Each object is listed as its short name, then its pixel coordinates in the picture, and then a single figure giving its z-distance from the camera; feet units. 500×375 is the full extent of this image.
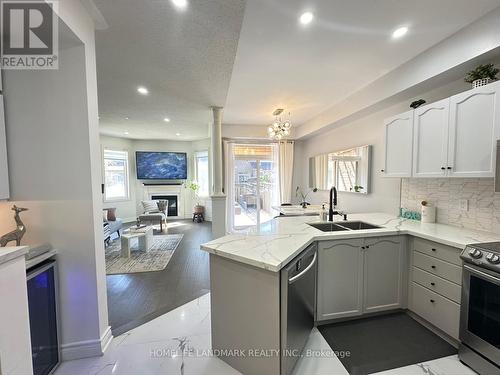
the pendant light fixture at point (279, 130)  12.52
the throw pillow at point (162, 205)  21.50
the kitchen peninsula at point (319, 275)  4.66
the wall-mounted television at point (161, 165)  23.70
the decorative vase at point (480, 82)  5.77
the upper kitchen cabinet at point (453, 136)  5.58
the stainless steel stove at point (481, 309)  4.75
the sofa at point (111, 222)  15.20
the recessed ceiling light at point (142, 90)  9.89
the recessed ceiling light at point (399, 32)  6.23
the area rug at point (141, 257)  11.60
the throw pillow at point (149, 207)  20.89
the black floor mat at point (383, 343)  5.50
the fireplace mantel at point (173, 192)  24.38
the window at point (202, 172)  24.62
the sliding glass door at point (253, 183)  19.12
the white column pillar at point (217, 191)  12.62
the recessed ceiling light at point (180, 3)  4.90
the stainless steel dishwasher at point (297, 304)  4.56
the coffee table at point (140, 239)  13.16
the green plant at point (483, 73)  5.77
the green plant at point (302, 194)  18.43
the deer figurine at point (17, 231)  4.78
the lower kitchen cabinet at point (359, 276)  6.64
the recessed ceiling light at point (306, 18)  5.68
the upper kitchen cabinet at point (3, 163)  4.98
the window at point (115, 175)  21.53
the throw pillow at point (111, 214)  16.66
